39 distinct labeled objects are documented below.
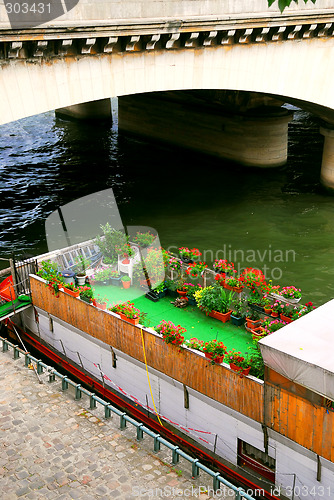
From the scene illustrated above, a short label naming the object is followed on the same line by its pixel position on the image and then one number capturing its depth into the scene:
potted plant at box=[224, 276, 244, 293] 15.69
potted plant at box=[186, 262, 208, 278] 16.50
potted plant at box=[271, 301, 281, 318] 14.77
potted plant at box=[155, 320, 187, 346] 13.34
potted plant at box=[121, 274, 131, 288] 17.31
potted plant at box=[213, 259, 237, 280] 16.47
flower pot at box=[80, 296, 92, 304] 15.65
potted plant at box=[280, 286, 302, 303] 14.96
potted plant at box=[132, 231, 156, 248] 18.17
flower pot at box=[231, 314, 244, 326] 15.21
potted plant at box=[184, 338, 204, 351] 13.32
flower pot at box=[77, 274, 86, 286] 17.66
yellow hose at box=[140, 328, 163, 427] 14.12
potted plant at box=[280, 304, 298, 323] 14.50
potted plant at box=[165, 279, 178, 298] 16.77
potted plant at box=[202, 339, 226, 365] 12.64
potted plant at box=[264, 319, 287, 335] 13.82
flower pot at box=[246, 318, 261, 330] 14.91
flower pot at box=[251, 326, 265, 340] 14.04
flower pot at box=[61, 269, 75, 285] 17.55
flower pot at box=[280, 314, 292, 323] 14.45
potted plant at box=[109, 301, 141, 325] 14.44
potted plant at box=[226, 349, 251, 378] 12.29
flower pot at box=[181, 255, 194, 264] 17.31
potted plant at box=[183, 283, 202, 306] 16.27
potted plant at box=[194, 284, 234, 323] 15.48
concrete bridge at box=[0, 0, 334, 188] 18.22
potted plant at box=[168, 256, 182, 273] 16.78
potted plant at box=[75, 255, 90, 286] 17.67
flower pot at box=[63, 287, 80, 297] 16.02
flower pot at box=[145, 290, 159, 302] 16.73
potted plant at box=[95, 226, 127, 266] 17.98
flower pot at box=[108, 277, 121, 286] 17.50
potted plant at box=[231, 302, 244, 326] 15.22
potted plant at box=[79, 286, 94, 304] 15.72
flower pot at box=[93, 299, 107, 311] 15.44
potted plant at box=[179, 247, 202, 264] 17.33
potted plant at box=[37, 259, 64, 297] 16.48
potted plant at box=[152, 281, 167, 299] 16.78
